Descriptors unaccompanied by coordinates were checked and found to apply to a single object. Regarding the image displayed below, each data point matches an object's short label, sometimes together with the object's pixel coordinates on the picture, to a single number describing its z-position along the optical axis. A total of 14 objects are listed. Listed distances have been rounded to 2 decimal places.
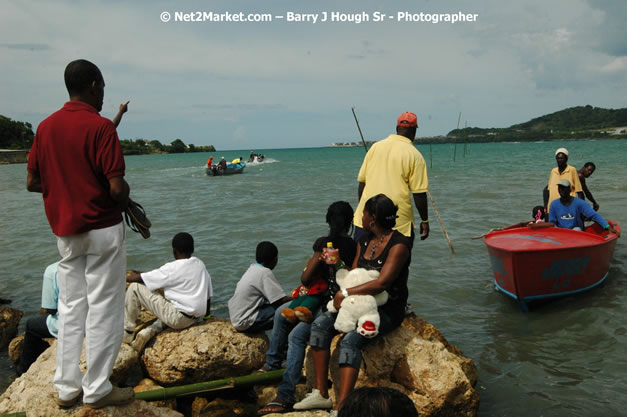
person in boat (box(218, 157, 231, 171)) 41.81
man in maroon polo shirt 3.16
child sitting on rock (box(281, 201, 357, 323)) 4.48
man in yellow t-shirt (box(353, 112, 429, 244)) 5.05
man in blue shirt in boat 8.39
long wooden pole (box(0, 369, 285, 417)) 4.43
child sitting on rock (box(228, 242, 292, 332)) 5.07
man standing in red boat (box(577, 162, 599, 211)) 10.40
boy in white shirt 5.04
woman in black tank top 3.80
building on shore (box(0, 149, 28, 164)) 73.72
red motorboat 7.45
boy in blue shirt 5.10
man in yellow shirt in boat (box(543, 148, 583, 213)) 8.98
